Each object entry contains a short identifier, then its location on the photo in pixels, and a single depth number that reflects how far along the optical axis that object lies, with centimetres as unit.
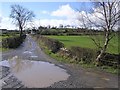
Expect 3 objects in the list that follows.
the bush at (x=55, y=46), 1230
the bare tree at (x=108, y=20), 769
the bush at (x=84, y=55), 816
